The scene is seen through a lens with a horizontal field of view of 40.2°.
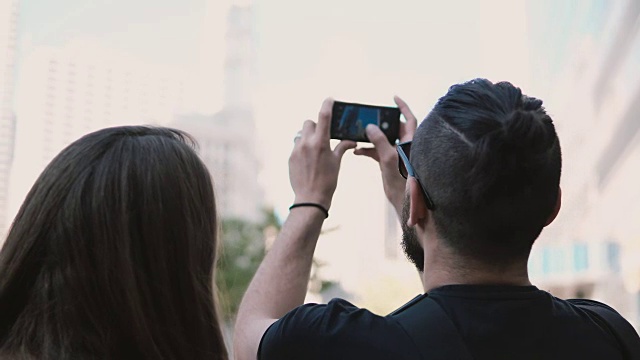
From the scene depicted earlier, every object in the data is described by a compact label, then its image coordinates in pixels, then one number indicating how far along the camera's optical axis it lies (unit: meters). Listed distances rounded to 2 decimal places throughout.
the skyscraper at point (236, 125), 86.00
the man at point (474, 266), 1.53
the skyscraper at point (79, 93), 88.24
